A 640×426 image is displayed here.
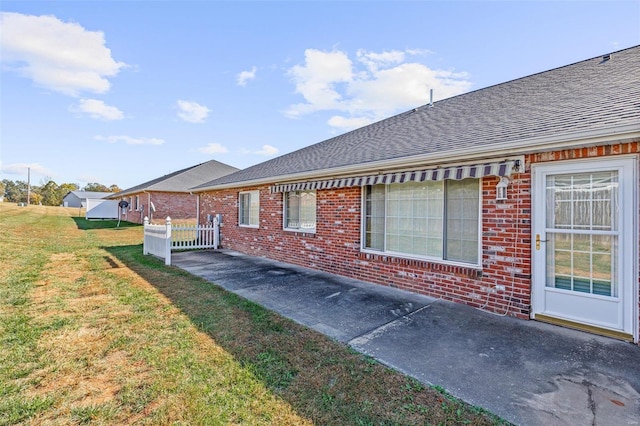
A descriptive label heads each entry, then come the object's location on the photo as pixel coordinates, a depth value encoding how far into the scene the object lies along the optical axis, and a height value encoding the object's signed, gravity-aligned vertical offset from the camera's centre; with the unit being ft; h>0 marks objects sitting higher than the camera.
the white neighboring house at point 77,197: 214.05 +11.91
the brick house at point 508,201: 14.02 +1.05
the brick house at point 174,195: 83.55 +5.54
